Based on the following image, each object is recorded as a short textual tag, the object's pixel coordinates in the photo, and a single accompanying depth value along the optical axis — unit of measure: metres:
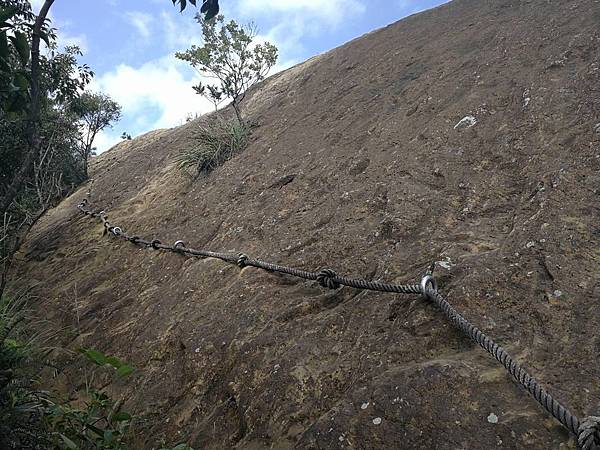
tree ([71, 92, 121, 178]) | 11.86
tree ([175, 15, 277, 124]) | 7.23
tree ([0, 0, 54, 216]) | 3.41
